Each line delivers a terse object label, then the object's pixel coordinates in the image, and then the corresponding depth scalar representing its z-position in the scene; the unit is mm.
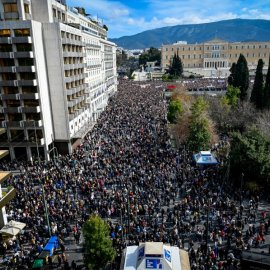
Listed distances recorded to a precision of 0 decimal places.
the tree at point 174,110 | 50500
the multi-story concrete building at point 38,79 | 34344
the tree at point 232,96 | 54728
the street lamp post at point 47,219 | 21156
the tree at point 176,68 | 136700
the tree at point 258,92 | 47656
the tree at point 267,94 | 44062
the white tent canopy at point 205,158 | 31547
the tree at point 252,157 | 27158
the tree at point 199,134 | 37281
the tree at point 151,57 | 180625
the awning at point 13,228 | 20547
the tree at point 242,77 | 61719
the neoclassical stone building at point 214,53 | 155500
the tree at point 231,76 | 70381
